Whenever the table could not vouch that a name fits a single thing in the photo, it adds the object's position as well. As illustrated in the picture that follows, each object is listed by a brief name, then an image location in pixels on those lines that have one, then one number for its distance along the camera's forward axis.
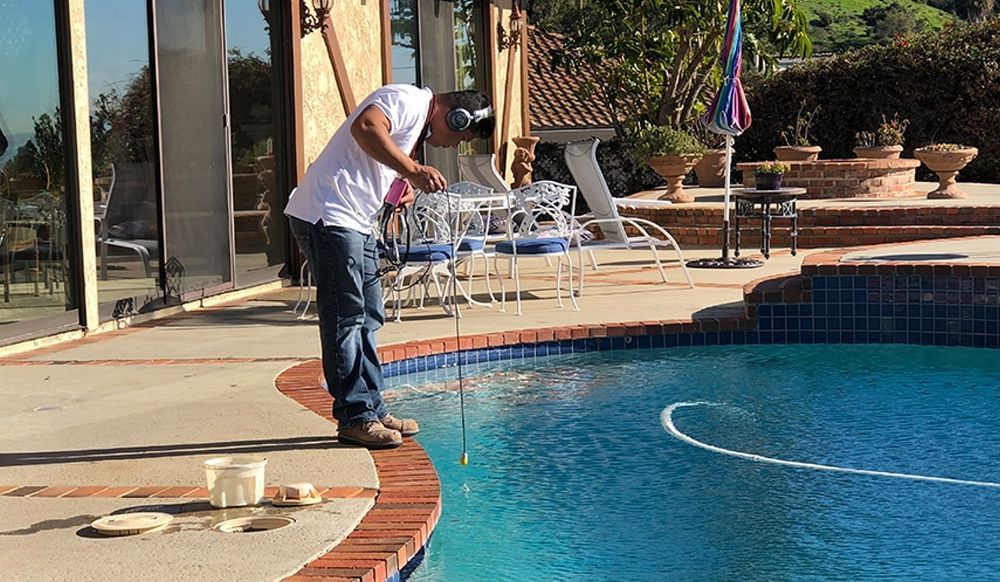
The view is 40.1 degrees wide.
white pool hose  5.38
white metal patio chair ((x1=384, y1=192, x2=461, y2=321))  8.84
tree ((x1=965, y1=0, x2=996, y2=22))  46.47
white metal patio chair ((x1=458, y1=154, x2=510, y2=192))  12.01
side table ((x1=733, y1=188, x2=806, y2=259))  11.95
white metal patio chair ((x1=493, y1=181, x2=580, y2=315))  8.96
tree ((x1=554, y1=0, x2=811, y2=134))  19.27
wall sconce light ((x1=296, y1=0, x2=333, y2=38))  11.08
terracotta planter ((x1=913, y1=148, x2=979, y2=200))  14.53
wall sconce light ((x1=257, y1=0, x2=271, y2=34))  10.76
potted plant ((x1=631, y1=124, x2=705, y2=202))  15.86
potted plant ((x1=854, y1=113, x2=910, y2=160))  16.66
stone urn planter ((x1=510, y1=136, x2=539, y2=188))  16.41
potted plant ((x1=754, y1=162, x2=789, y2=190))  12.07
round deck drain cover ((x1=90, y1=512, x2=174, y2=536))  4.01
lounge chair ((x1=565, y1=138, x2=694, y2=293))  10.30
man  4.84
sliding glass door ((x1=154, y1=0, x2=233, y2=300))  9.43
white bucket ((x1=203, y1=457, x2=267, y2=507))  4.24
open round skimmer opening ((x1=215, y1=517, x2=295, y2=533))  4.07
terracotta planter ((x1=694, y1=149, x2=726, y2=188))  18.61
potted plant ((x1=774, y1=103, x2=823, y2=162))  16.75
